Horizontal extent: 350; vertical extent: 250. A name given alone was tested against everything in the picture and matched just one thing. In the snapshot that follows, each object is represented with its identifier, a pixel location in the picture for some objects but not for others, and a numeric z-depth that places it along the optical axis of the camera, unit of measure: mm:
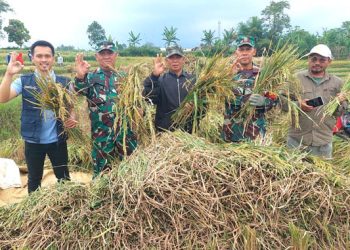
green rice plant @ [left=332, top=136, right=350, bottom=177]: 3799
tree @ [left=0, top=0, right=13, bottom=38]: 57969
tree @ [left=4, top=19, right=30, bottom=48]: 48438
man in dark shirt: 3243
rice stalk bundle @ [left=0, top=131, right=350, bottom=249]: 2348
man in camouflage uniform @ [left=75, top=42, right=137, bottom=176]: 3135
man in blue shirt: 2936
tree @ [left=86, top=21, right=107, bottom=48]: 62412
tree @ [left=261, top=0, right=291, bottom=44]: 52884
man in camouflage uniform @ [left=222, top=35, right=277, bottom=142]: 3111
